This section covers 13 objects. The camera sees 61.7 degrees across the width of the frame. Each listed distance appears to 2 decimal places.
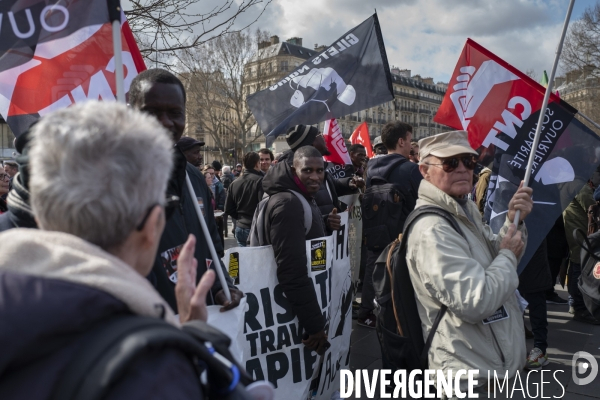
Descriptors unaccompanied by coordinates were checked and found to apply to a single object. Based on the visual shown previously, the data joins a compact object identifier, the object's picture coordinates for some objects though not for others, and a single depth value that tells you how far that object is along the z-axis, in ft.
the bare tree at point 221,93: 105.81
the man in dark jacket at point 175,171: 7.00
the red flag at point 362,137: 33.17
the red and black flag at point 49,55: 7.84
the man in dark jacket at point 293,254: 10.08
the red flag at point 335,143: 23.48
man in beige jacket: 7.41
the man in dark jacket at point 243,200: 20.57
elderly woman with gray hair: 2.69
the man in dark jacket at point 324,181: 14.80
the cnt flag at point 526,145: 11.66
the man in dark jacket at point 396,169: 16.11
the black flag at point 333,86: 18.45
